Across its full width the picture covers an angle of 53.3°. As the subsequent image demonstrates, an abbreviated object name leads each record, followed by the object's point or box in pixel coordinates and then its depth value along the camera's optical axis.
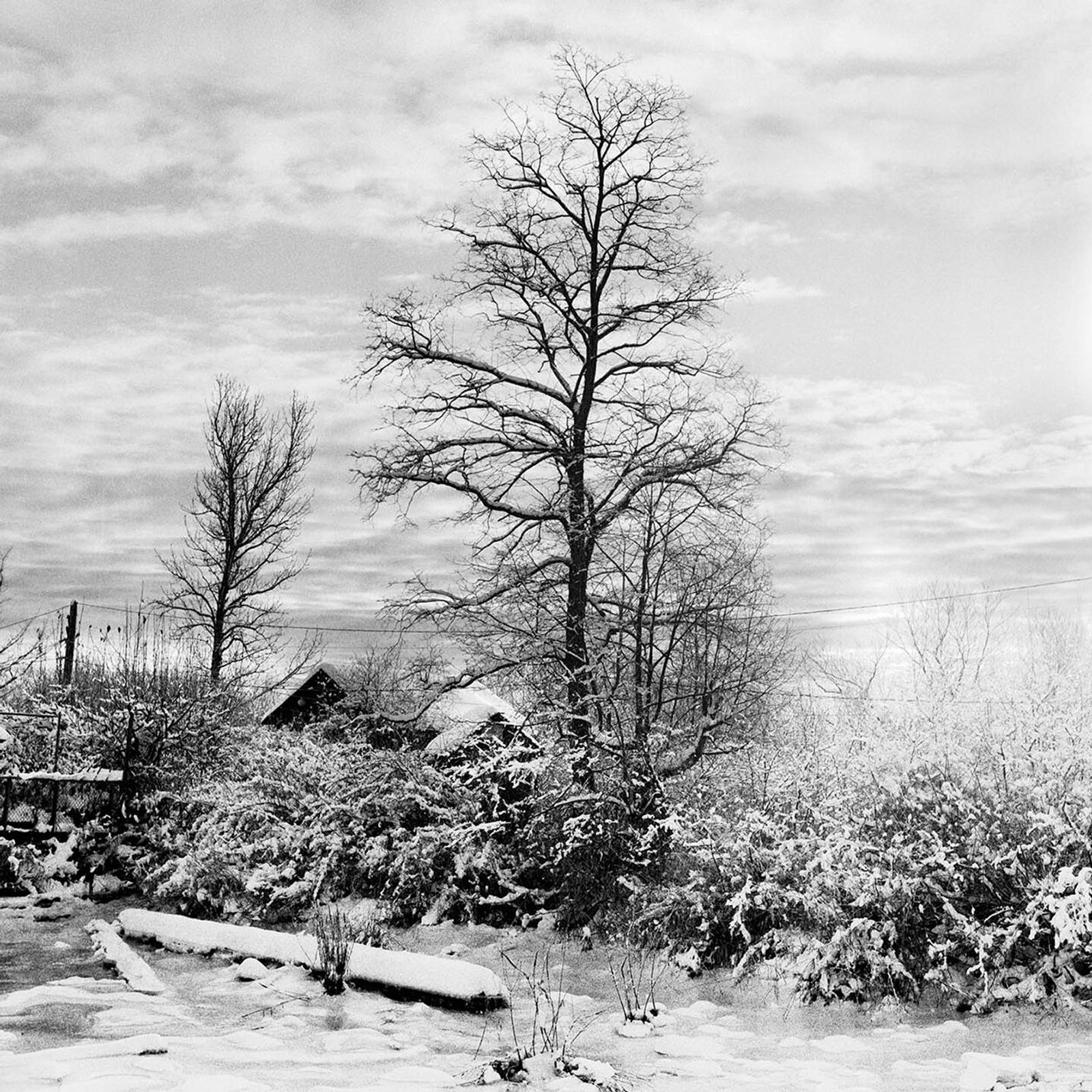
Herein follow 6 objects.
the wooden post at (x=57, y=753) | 18.65
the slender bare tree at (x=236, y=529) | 25.75
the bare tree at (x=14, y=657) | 18.69
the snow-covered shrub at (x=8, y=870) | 15.16
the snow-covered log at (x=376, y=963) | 9.11
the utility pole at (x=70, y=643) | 28.20
